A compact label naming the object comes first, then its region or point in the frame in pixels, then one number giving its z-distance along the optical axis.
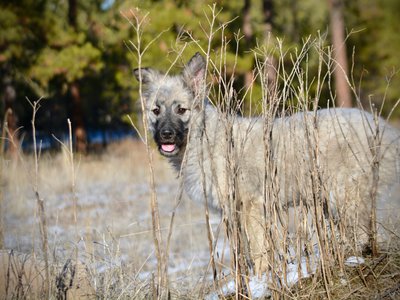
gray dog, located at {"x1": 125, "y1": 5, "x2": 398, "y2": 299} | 2.92
